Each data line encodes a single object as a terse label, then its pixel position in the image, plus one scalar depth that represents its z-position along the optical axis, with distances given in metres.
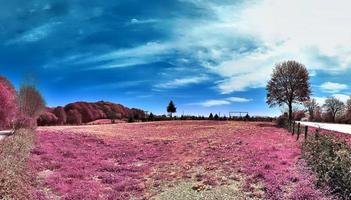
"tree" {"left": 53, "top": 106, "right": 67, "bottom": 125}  131.48
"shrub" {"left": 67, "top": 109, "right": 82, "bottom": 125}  138.62
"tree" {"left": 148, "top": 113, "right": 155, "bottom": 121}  88.19
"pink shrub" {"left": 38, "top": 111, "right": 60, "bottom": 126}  99.22
